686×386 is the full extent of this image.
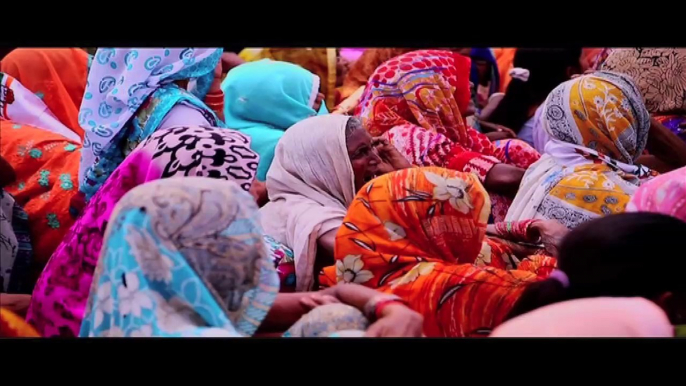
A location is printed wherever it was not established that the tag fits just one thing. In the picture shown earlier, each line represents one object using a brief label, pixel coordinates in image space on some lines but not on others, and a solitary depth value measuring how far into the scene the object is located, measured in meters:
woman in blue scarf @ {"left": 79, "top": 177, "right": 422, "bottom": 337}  2.49
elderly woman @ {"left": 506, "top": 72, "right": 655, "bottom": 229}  3.95
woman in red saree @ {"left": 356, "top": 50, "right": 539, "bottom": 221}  4.54
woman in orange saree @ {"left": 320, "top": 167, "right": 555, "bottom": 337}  3.02
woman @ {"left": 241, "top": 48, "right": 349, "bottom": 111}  5.86
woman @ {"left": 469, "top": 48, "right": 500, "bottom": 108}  6.49
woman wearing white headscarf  3.69
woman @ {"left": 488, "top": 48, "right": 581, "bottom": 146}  5.57
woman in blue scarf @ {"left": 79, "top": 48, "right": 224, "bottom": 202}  4.05
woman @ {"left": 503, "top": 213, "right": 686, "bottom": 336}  2.62
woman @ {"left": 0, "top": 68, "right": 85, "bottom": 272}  3.87
